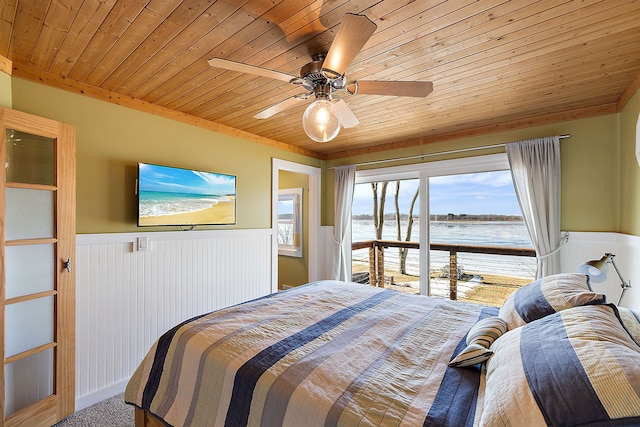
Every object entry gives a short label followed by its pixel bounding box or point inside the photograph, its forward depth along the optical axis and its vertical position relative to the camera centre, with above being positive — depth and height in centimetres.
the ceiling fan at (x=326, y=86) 146 +75
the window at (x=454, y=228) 317 -16
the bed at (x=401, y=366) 80 -62
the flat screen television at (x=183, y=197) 246 +18
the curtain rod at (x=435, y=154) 305 +73
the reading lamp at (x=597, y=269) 171 -33
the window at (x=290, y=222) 497 -12
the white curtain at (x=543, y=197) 275 +16
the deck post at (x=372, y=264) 443 -77
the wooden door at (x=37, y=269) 181 -35
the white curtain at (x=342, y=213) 420 +3
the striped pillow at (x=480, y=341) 117 -56
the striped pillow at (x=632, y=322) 115 -47
